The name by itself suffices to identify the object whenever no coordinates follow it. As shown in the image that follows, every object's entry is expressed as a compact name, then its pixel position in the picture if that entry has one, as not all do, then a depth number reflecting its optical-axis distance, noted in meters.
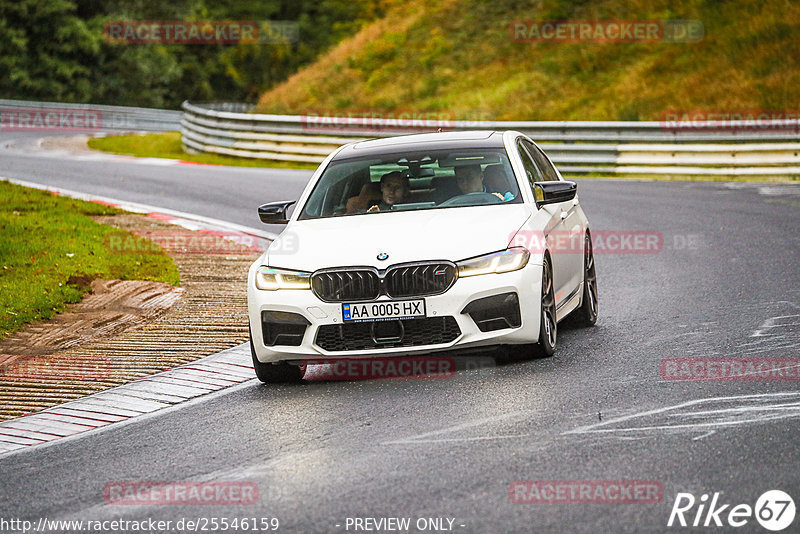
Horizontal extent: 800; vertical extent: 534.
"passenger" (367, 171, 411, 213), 18.92
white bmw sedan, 16.36
